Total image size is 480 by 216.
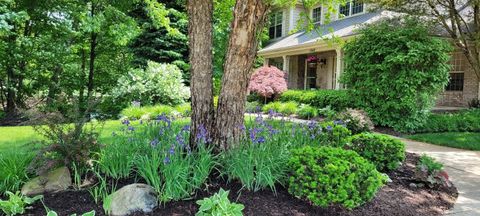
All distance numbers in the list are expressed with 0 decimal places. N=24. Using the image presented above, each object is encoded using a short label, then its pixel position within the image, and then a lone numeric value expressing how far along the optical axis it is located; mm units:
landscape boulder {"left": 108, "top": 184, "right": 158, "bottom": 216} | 2963
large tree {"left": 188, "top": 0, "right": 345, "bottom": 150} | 3895
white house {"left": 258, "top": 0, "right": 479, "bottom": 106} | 14320
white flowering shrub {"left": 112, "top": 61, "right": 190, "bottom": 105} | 12930
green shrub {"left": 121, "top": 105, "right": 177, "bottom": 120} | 10634
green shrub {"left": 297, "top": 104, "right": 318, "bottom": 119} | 11305
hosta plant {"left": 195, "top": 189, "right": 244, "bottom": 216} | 2621
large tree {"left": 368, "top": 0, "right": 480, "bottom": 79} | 11312
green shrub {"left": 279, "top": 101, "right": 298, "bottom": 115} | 12362
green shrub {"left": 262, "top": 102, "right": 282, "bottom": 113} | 13090
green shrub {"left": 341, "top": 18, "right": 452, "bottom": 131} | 9078
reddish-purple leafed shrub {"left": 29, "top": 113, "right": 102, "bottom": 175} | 3555
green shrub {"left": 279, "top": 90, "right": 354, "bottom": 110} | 11286
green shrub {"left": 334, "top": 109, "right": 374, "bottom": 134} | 6715
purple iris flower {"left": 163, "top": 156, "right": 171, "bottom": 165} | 3340
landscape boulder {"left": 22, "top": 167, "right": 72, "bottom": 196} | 3418
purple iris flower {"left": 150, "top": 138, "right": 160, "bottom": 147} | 3669
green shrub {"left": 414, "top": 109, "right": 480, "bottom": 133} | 9445
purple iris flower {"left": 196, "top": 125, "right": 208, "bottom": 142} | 3789
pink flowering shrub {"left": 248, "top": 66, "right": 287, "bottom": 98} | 15836
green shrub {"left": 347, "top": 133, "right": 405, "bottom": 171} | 4480
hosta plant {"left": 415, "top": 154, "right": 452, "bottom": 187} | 4105
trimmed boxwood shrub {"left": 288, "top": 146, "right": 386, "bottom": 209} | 3045
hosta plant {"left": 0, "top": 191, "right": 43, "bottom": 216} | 2814
